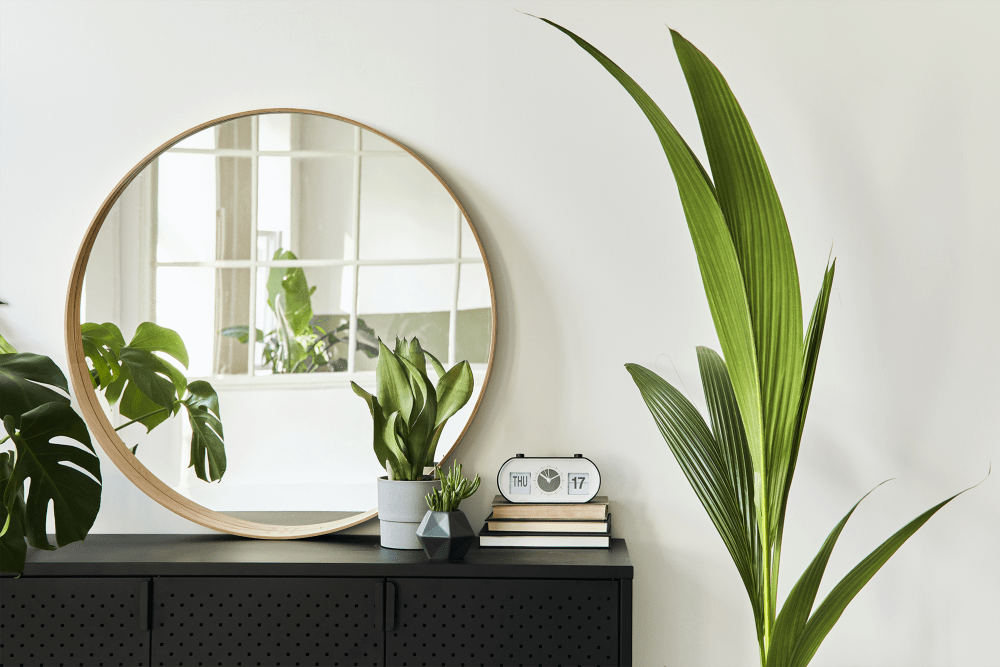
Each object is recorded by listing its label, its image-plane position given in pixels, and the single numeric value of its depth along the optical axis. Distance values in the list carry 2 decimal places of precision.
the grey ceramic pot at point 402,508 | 1.46
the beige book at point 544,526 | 1.50
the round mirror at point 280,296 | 1.65
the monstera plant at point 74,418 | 1.35
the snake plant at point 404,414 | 1.46
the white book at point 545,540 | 1.48
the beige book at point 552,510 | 1.51
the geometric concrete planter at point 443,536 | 1.38
